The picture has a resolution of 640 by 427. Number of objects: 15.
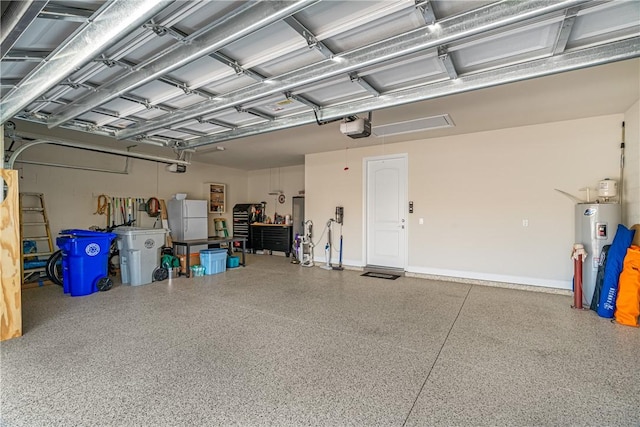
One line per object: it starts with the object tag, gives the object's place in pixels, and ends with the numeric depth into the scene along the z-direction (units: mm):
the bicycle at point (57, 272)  4836
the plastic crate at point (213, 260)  6176
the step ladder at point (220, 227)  9125
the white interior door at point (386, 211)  6188
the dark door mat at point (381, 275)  5895
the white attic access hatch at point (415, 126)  4261
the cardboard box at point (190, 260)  6097
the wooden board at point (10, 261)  3061
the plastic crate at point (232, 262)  6898
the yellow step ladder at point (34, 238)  5150
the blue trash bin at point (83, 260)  4602
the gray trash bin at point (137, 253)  5215
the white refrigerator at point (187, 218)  7289
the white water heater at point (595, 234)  3922
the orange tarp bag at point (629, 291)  3383
